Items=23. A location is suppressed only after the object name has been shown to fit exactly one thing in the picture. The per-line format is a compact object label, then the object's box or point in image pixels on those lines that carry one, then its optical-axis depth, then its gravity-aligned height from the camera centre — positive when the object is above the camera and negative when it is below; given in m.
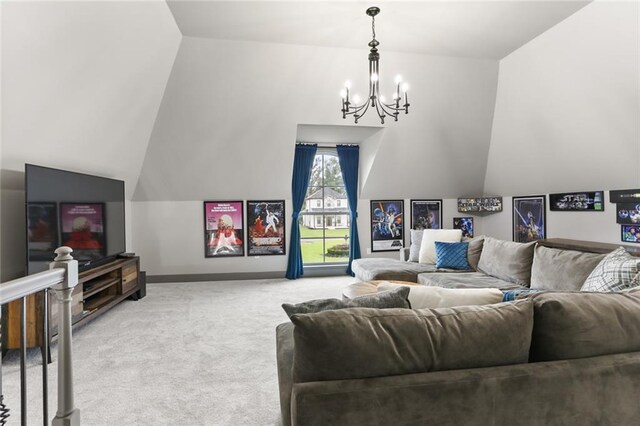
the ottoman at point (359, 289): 3.25 -0.71
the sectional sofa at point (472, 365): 1.07 -0.51
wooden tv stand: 2.94 -0.80
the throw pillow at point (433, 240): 4.87 -0.35
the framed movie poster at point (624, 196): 3.78 +0.18
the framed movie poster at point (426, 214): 6.53 +0.04
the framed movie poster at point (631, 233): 3.82 -0.24
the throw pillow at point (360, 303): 1.49 -0.38
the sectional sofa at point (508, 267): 3.06 -0.59
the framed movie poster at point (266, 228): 6.00 -0.15
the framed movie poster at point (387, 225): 6.42 -0.15
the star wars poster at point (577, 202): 4.29 +0.15
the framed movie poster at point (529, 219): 5.26 -0.08
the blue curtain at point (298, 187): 6.05 +0.55
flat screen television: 3.01 +0.07
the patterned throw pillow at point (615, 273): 2.34 -0.43
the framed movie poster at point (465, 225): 6.65 -0.19
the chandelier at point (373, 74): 3.23 +1.38
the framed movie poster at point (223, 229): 5.88 -0.15
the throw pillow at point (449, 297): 1.54 -0.37
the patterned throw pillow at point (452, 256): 4.48 -0.53
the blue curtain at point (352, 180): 6.27 +0.68
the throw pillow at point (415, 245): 5.09 -0.43
